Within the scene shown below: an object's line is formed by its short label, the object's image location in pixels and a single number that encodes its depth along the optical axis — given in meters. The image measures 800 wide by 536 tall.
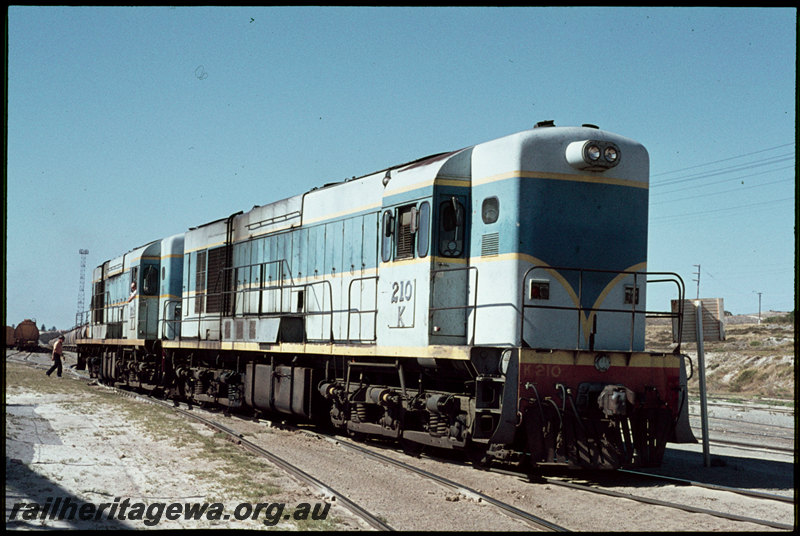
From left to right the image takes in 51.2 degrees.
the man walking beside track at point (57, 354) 31.15
